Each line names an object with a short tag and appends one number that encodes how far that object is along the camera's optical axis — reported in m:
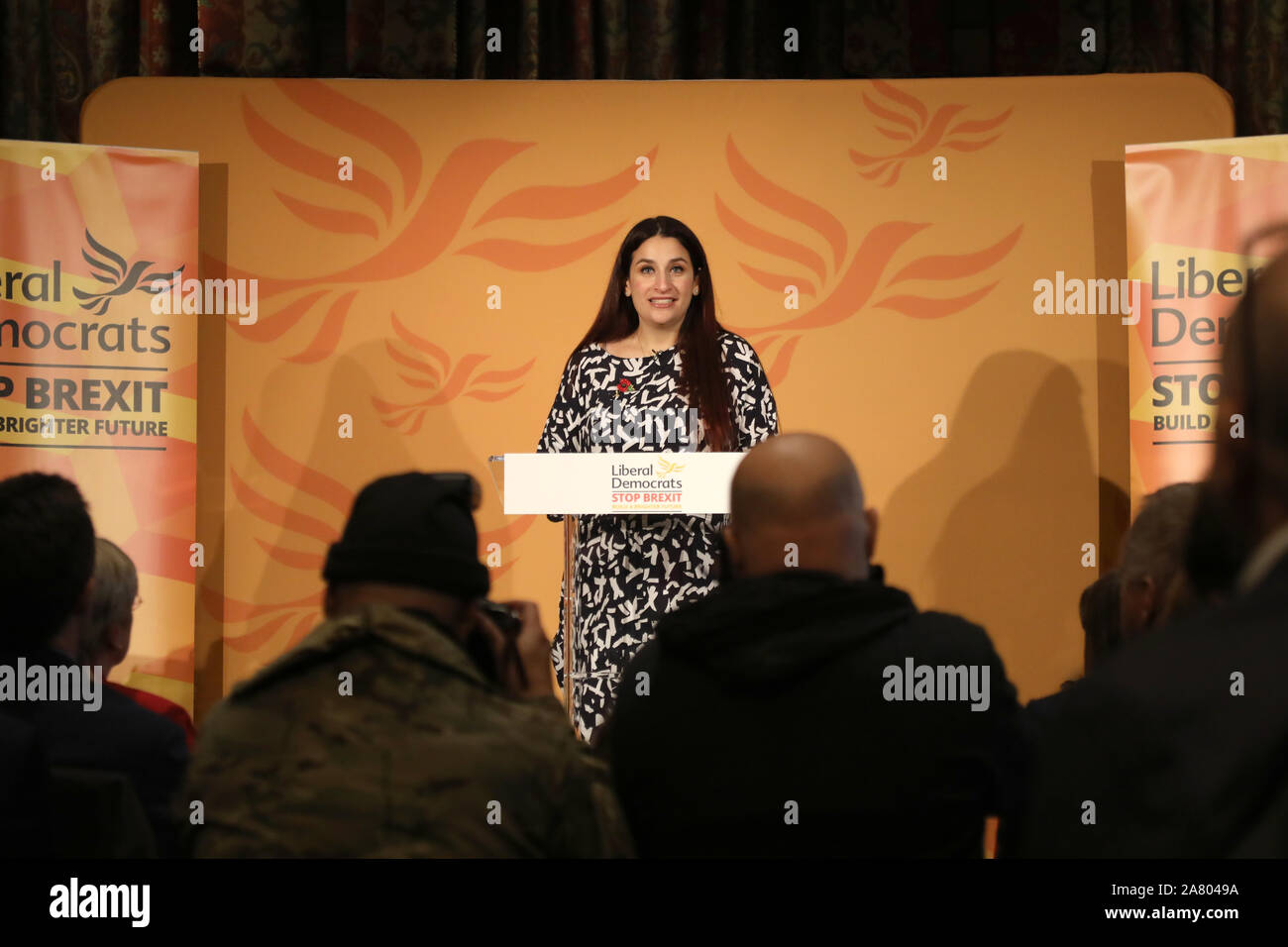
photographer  3.09
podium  4.84
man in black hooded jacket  3.14
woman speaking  5.18
